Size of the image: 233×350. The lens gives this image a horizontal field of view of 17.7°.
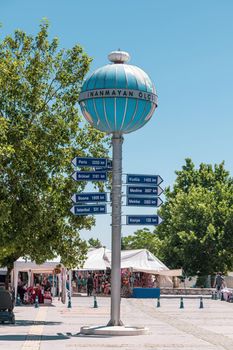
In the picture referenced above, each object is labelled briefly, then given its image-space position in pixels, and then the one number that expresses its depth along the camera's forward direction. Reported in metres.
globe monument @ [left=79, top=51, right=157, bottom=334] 23.69
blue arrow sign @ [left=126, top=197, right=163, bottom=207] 24.19
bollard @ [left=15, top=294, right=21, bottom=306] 42.12
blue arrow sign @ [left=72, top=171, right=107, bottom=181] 24.31
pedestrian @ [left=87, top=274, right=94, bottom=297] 54.13
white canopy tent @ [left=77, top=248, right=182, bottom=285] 50.91
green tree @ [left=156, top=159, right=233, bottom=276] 65.81
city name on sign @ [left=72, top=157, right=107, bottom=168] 24.17
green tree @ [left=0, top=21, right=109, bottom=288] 27.81
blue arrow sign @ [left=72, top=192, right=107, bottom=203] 24.08
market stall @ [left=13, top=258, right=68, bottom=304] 42.50
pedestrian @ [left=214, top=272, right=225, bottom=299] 50.06
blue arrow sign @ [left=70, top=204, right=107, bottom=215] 24.05
